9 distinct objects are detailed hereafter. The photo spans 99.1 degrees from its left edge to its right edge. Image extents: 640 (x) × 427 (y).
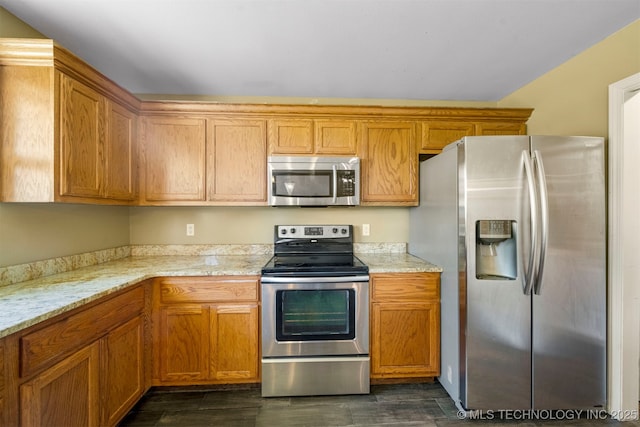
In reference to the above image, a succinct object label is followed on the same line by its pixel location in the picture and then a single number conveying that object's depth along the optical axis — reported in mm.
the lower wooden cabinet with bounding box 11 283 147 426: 1133
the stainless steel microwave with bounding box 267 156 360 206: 2389
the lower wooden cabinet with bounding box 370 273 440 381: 2131
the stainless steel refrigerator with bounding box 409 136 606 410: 1782
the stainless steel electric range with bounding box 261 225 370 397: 2037
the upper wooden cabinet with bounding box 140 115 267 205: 2387
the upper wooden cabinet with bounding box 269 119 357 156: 2455
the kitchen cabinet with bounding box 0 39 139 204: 1536
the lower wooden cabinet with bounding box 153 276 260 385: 2027
